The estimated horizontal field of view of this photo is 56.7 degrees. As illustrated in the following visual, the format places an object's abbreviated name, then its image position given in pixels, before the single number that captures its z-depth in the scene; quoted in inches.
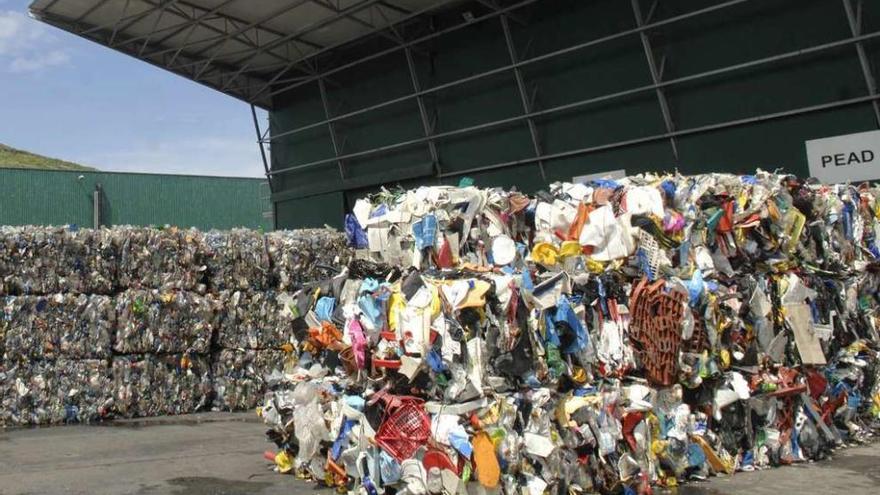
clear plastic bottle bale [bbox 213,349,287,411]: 440.1
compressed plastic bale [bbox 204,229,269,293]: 441.7
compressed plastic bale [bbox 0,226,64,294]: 391.5
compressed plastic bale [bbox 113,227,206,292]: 418.6
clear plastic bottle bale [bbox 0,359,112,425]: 386.9
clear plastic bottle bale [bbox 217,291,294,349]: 441.7
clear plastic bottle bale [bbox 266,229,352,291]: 452.1
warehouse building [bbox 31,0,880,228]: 530.6
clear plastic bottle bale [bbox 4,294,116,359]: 390.0
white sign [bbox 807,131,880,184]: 494.9
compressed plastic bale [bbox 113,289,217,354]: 413.4
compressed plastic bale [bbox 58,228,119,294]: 404.8
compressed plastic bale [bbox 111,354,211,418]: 412.5
